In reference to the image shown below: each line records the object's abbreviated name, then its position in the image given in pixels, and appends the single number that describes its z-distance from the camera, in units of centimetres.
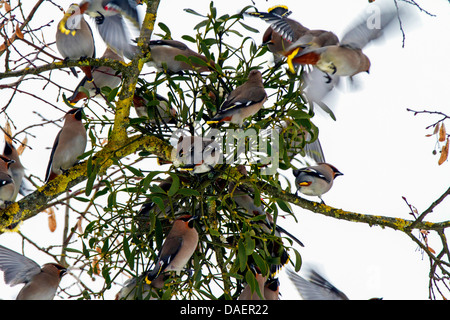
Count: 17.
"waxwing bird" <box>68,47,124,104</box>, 345
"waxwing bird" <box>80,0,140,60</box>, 327
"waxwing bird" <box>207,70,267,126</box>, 306
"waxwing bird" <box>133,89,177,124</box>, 315
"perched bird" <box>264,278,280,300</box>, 325
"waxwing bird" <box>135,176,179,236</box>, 312
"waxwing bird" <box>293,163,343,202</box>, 324
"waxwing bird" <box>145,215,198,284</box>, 305
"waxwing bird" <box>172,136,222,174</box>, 304
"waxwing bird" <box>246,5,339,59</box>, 316
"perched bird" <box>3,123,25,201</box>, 337
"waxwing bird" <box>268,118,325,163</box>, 313
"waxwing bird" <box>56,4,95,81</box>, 332
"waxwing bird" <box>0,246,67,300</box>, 324
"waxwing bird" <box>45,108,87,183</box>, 328
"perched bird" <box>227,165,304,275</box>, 319
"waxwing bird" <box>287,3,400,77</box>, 312
